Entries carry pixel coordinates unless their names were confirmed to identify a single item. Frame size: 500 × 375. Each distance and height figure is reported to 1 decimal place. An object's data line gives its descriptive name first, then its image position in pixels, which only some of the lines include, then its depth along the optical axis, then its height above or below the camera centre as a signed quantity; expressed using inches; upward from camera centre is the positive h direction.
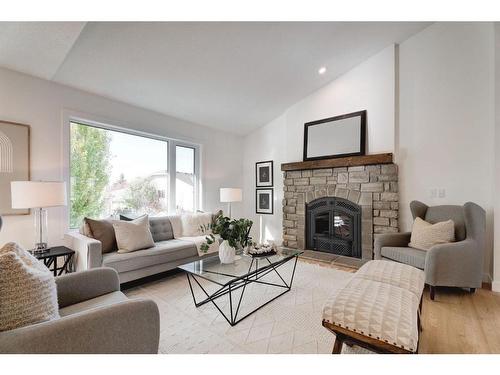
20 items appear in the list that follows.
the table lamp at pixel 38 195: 81.7 -3.0
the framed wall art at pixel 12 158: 95.5 +11.4
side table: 88.3 -26.2
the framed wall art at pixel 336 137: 144.0 +31.1
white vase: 89.9 -25.2
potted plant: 90.0 -18.6
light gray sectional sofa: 90.6 -29.1
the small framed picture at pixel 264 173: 190.1 +9.9
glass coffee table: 77.0 -29.1
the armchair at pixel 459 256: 92.2 -28.9
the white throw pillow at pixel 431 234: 103.2 -21.6
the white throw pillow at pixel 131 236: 102.3 -21.9
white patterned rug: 64.4 -43.2
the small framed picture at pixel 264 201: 190.4 -12.6
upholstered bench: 46.9 -27.5
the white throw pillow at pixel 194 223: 138.1 -21.9
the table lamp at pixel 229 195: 167.3 -6.6
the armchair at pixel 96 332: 35.1 -23.5
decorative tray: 96.7 -26.9
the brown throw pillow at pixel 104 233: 99.8 -20.0
